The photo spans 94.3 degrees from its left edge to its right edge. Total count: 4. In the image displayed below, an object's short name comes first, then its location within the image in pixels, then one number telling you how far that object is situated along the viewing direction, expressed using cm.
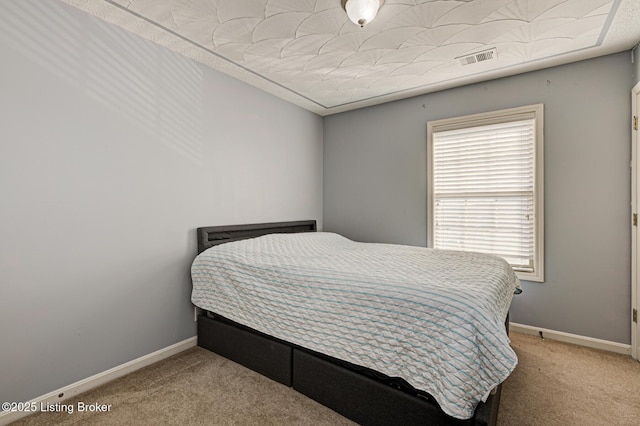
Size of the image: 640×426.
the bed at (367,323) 125
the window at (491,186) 275
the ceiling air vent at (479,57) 240
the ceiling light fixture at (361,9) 170
